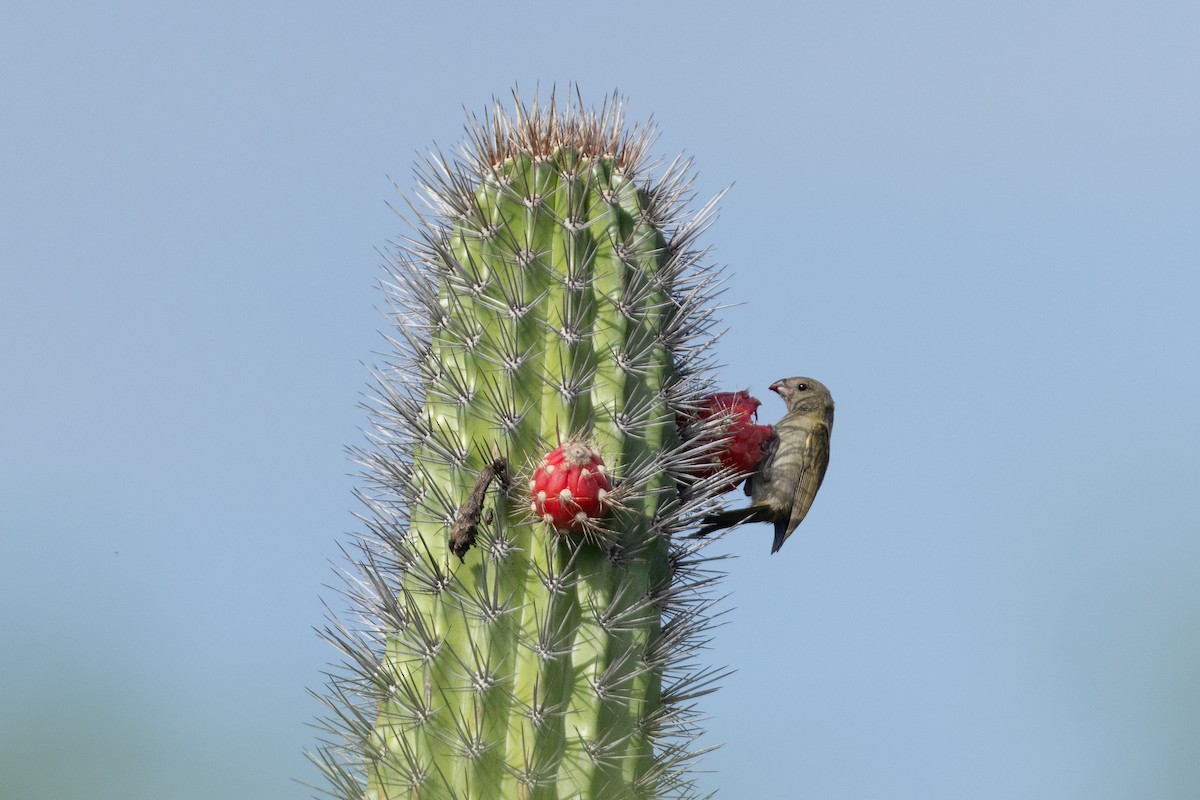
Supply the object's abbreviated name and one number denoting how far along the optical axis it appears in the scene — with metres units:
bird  9.34
